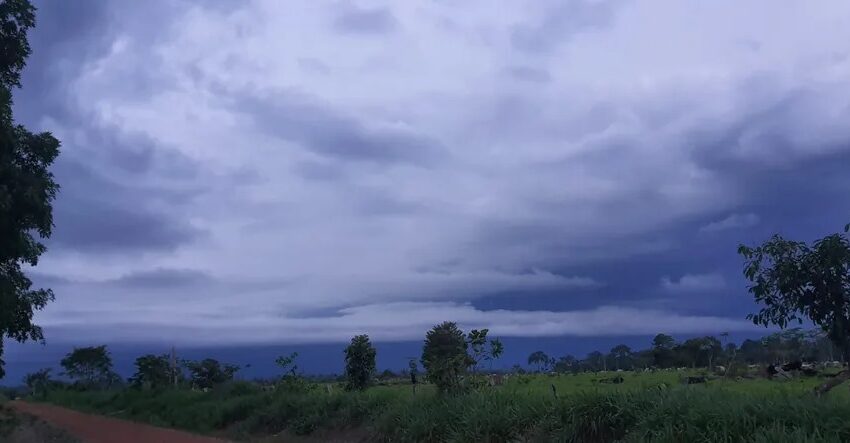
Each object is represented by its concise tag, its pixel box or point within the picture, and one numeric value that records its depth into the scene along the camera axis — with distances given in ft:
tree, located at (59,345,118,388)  206.08
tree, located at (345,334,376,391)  91.61
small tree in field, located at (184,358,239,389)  137.90
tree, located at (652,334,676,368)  175.22
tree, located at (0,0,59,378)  48.21
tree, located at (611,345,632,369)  197.98
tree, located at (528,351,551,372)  159.94
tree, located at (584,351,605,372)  175.75
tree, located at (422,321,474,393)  59.72
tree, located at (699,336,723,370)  161.58
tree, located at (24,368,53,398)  214.07
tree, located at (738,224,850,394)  35.97
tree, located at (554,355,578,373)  164.03
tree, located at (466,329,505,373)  65.36
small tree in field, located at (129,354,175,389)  146.72
